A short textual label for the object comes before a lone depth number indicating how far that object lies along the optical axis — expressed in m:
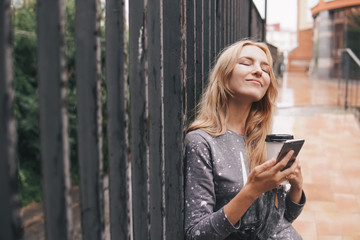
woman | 1.48
